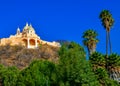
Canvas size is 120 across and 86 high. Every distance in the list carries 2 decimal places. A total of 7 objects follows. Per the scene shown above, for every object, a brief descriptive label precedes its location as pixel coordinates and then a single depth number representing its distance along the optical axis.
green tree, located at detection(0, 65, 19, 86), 77.94
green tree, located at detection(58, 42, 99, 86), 66.00
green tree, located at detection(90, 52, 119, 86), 73.84
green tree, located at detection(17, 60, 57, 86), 68.88
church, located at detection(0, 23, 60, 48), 135.00
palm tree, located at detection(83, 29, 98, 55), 89.68
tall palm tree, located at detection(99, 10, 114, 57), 89.56
